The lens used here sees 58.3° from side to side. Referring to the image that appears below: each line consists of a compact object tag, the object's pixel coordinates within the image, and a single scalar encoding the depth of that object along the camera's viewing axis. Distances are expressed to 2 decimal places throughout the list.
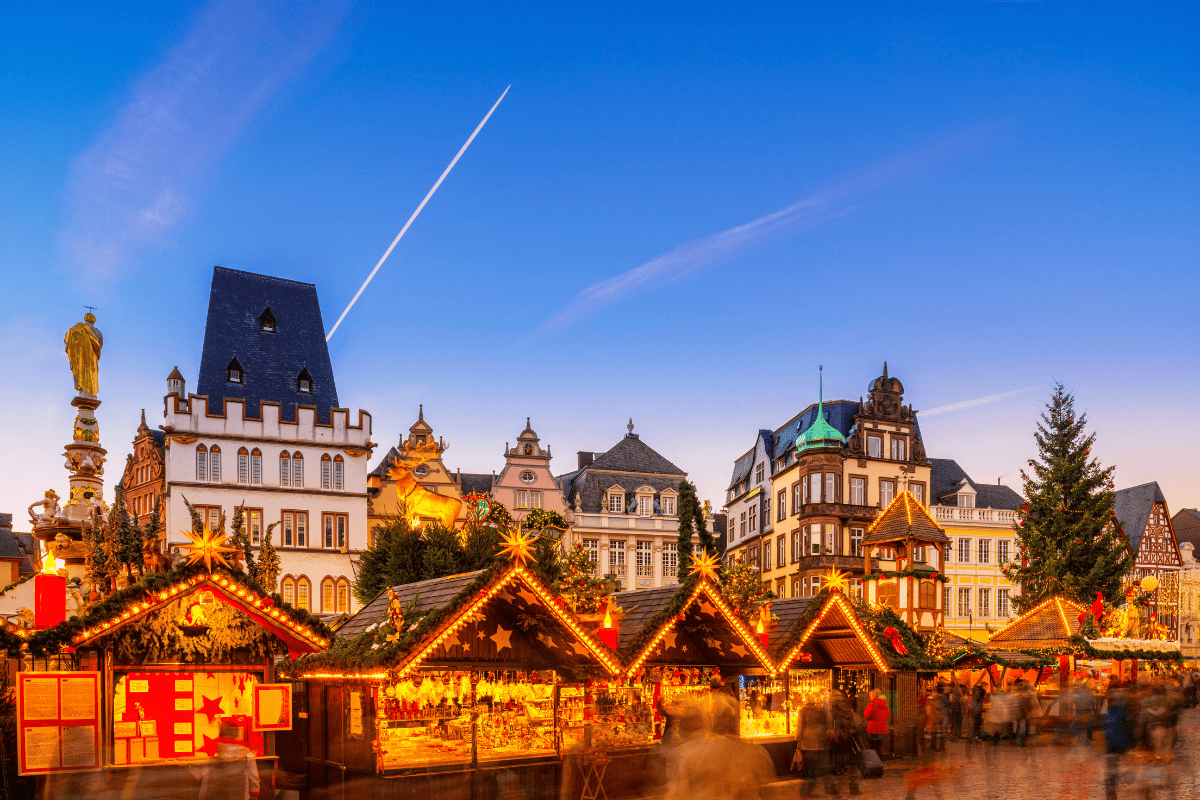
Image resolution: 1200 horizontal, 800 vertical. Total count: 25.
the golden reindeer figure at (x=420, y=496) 22.70
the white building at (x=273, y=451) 44.72
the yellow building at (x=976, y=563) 51.00
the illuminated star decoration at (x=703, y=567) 18.22
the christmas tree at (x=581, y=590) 19.12
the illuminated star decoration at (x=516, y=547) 15.30
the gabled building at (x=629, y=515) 54.66
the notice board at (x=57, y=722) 12.05
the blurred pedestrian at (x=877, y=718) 20.12
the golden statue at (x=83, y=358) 16.72
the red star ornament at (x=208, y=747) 13.65
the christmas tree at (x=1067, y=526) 43.53
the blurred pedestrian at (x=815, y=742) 16.81
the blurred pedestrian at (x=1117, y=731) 14.18
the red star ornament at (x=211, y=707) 13.99
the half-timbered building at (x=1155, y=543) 64.06
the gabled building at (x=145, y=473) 46.22
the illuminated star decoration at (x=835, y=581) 20.64
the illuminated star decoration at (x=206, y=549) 13.09
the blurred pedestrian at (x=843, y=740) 17.22
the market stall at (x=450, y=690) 14.85
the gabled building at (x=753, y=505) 57.25
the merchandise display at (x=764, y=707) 20.28
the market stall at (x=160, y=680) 12.31
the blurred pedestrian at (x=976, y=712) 26.25
